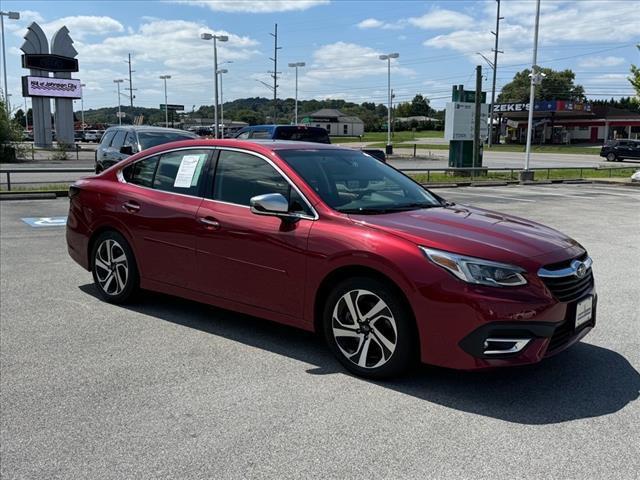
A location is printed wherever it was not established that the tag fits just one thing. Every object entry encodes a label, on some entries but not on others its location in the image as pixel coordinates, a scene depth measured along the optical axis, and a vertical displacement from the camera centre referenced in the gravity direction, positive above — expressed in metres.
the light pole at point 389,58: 50.84 +6.71
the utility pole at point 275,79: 67.54 +6.73
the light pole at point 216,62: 47.12 +6.00
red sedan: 3.92 -0.82
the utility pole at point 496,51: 74.94 +10.82
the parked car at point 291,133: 15.70 +0.18
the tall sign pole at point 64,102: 51.69 +2.90
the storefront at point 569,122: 77.81 +2.66
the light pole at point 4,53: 37.20 +6.48
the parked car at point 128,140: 14.36 -0.04
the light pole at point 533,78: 26.89 +2.80
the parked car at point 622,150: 49.44 -0.52
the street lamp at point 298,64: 57.91 +6.88
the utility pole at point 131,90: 92.81 +7.12
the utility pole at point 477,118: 28.75 +1.08
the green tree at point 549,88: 119.31 +11.10
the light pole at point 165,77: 74.68 +7.20
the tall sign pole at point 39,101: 50.16 +2.86
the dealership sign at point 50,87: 49.59 +3.97
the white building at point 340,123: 129.00 +3.47
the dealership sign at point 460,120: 29.19 +0.98
